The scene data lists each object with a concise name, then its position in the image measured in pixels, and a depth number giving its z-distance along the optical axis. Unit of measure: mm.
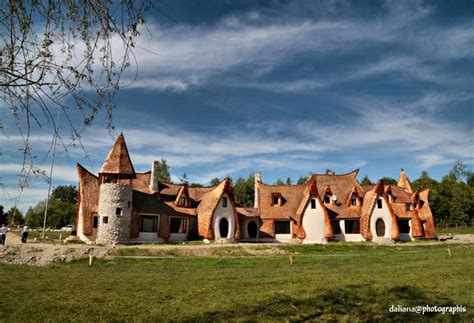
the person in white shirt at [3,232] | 25328
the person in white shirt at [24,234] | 27000
